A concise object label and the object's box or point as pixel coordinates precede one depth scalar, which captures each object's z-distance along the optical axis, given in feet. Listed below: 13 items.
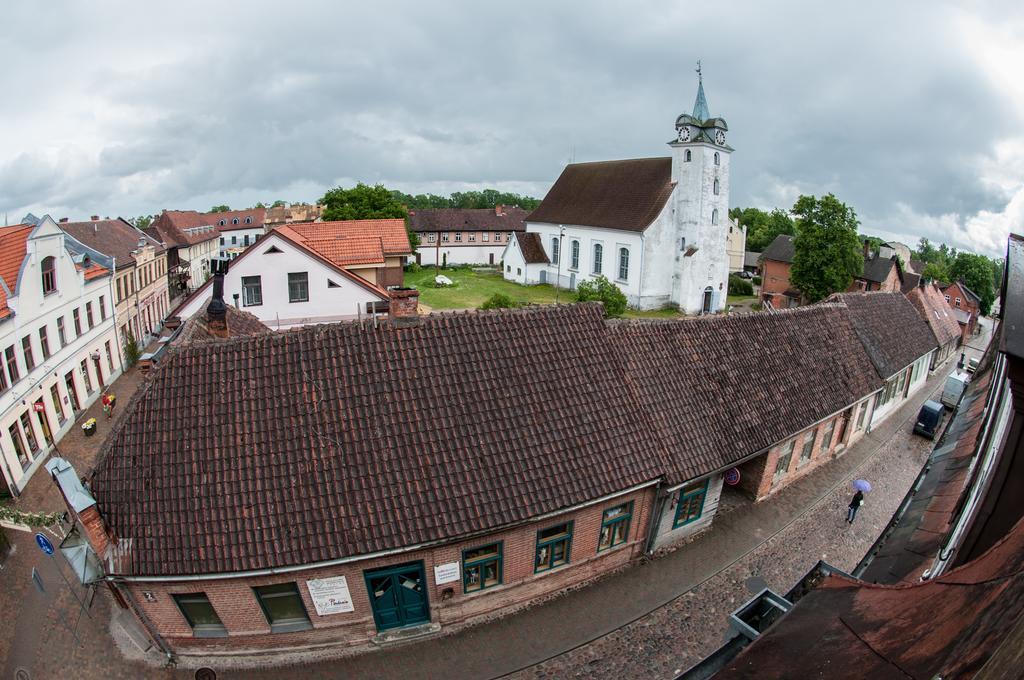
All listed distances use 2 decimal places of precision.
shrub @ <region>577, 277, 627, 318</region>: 100.22
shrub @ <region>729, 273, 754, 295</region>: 183.10
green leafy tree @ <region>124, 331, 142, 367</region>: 98.17
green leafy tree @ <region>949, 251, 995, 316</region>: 221.25
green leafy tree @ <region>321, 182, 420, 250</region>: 175.01
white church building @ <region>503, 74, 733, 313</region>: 133.80
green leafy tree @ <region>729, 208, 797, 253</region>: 273.33
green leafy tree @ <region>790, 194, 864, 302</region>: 132.16
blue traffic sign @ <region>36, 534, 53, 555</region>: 32.31
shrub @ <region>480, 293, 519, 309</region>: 96.68
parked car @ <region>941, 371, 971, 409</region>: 76.13
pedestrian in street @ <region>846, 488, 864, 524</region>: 49.62
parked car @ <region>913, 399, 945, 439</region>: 68.49
